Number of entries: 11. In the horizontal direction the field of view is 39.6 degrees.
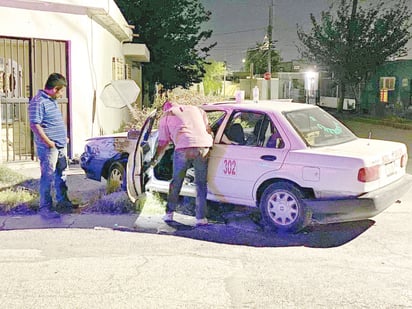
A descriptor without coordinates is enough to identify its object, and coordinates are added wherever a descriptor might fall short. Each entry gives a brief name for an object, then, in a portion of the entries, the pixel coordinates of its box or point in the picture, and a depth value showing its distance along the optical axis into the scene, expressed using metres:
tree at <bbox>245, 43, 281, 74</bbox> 57.03
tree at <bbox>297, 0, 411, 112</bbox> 28.72
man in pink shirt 6.91
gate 11.48
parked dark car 8.44
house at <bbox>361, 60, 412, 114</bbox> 26.05
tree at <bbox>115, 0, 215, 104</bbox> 24.03
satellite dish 12.28
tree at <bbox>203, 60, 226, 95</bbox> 43.59
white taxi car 6.34
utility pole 36.28
